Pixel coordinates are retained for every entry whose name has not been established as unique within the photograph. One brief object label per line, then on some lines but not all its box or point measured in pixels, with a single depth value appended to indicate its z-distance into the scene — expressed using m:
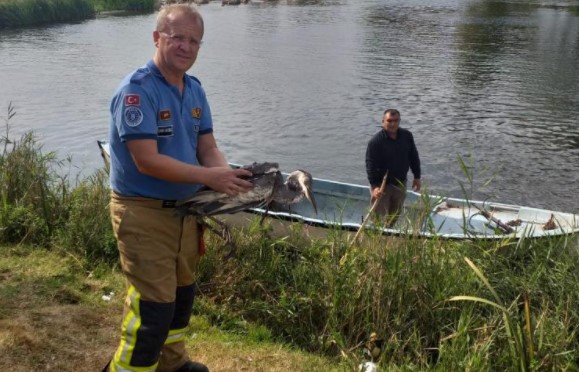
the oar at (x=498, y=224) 5.57
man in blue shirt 2.96
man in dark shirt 7.69
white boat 5.18
